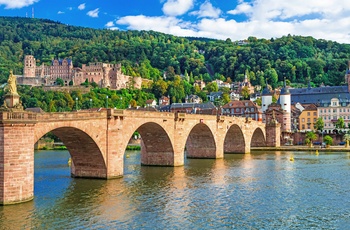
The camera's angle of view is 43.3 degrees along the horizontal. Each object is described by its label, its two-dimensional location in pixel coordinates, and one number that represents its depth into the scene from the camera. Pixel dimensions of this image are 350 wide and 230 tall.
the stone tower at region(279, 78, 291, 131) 106.56
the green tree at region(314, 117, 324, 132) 105.12
